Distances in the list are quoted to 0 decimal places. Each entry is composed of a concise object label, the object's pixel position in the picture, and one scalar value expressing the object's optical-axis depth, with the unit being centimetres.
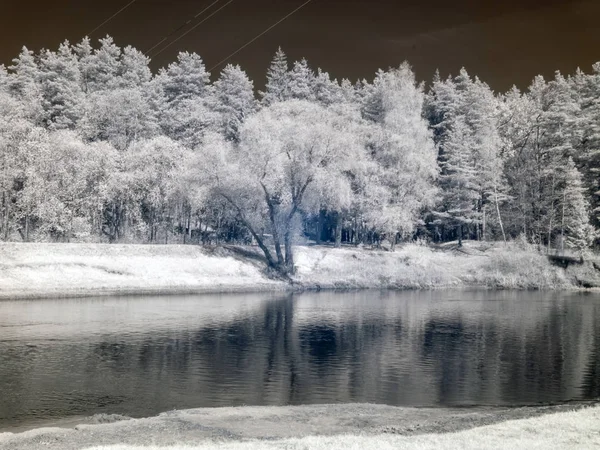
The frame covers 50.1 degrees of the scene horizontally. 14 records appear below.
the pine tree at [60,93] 8044
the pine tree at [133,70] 9469
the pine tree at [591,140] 7800
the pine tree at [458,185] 8154
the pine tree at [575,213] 7156
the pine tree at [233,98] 9238
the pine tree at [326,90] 9512
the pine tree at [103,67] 9656
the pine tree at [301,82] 9638
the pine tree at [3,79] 8569
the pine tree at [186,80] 9681
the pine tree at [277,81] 9869
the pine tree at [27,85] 7800
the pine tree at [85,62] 9875
